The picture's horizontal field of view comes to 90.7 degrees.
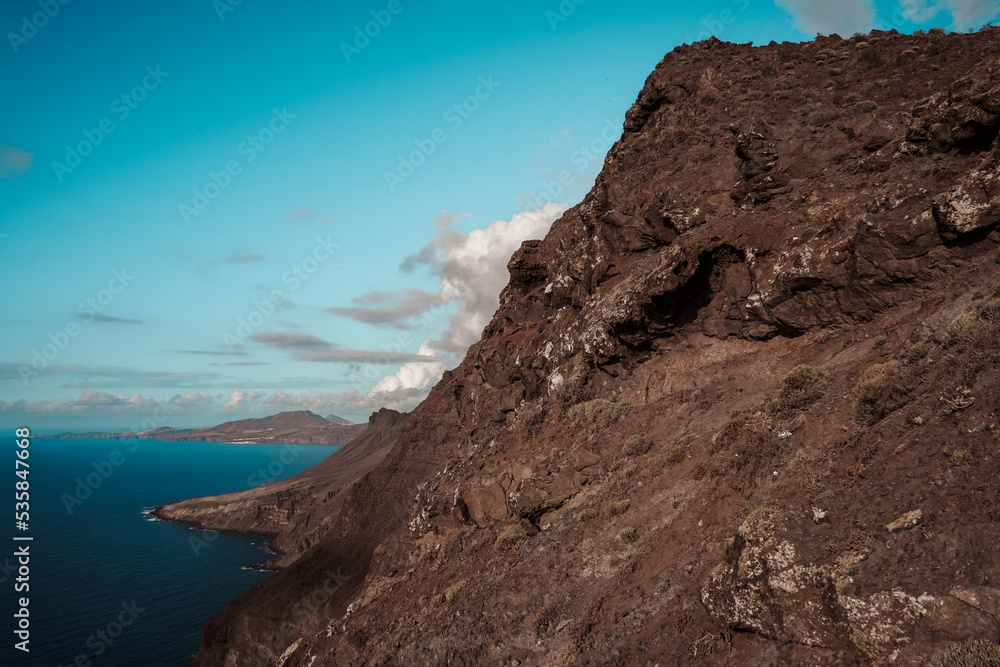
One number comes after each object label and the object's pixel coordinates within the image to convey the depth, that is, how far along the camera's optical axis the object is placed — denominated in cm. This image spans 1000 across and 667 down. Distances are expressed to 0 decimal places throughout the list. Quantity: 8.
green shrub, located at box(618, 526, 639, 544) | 1201
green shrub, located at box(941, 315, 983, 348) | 957
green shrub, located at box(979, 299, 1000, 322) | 959
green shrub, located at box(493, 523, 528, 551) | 1523
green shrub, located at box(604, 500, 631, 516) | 1314
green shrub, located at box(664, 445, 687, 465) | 1374
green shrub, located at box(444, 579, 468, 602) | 1472
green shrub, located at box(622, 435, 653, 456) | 1532
